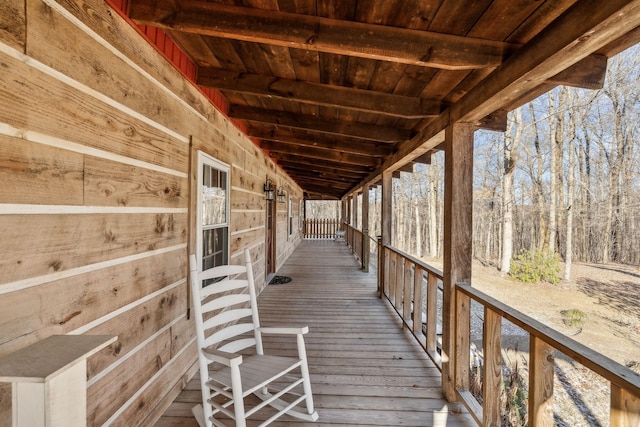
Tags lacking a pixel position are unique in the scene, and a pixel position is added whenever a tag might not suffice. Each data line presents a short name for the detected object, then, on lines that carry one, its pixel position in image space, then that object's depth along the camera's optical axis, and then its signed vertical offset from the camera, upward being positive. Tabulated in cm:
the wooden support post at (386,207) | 487 +12
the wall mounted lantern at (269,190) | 532 +42
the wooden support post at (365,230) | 680 -38
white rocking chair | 166 -99
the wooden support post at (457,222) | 224 -5
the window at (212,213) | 260 -1
